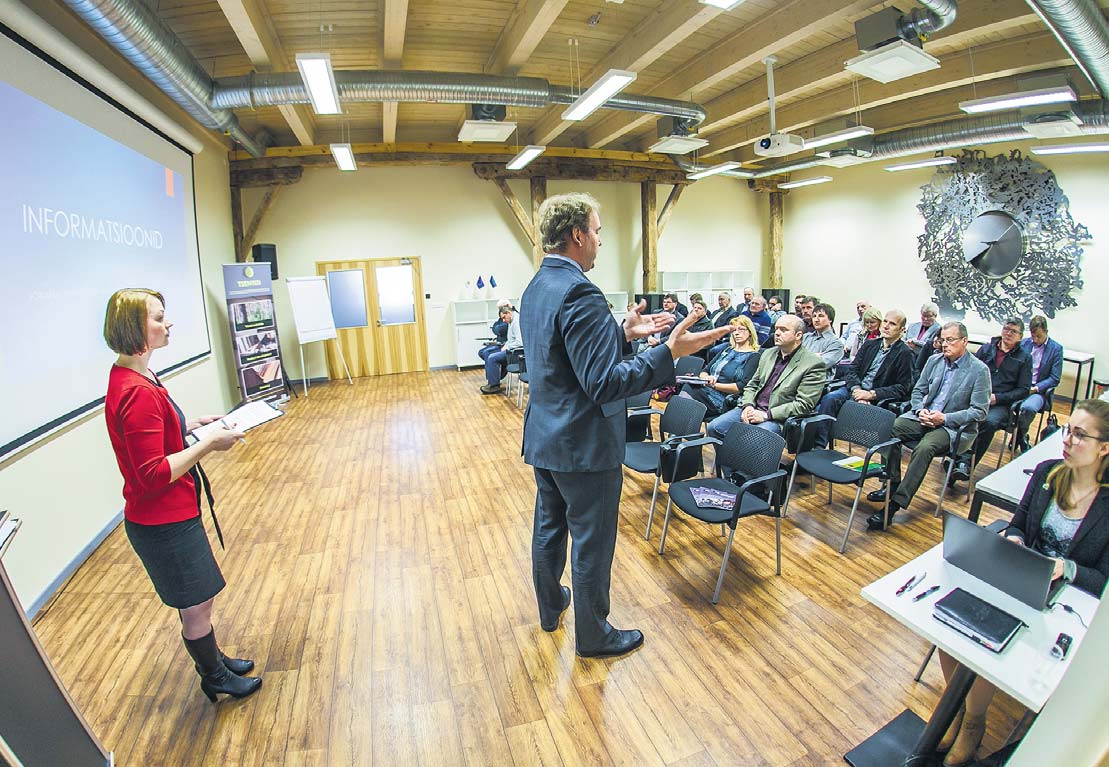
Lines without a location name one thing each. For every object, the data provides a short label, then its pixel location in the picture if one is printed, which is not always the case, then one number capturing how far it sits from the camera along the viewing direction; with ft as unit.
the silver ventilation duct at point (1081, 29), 10.59
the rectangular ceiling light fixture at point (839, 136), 20.59
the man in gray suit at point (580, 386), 6.23
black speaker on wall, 27.37
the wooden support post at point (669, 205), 34.83
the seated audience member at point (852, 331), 20.86
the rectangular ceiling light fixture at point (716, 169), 27.78
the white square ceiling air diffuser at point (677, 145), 22.93
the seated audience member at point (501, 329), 25.95
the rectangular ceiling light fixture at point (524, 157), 23.53
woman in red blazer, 5.92
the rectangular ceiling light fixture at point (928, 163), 26.32
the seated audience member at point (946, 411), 12.25
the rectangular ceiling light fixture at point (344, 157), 21.47
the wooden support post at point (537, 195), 31.42
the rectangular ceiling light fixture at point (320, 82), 12.59
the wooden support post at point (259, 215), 27.32
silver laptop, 5.24
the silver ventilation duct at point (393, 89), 16.02
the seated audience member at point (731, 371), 15.52
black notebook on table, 5.00
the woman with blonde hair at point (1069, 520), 5.94
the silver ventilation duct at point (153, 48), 10.85
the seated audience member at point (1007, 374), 14.30
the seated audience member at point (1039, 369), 15.24
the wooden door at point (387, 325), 30.55
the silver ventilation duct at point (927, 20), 12.35
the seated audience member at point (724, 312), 26.07
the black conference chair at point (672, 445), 11.16
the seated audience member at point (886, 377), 15.44
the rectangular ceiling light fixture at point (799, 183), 31.43
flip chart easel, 27.04
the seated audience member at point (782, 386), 12.81
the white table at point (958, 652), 4.67
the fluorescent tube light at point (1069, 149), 20.50
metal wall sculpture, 23.75
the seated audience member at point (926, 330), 20.95
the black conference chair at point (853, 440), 10.94
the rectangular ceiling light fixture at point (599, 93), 14.49
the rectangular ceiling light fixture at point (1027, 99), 15.25
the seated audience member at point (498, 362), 24.61
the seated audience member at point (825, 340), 16.61
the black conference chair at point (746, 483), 9.30
